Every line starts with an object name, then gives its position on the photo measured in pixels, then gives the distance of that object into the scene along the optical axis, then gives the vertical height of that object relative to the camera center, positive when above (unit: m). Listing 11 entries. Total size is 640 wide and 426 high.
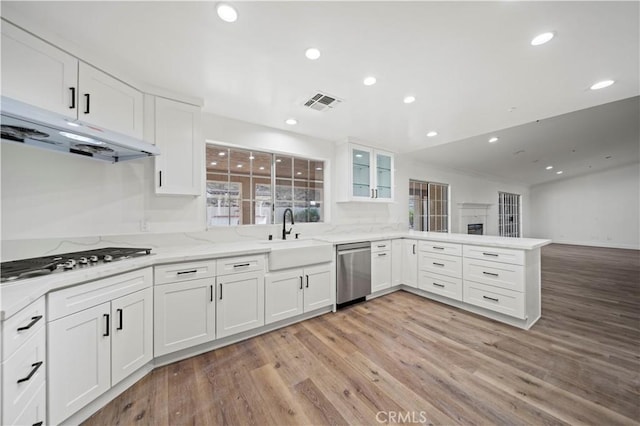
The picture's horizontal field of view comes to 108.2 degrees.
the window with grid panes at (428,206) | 5.17 +0.20
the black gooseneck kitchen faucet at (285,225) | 3.06 -0.14
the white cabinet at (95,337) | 1.29 -0.78
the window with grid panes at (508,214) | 8.54 +0.01
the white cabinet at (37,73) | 1.38 +0.92
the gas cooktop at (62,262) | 1.28 -0.31
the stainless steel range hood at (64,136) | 1.21 +0.52
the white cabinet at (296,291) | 2.44 -0.88
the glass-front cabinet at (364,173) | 3.68 +0.69
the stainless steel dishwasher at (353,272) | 3.01 -0.78
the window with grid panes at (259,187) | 2.86 +0.39
